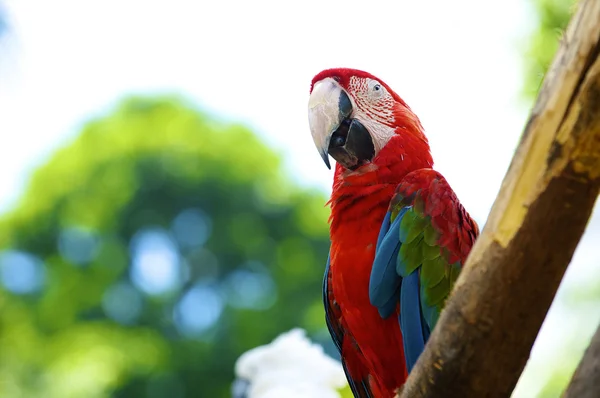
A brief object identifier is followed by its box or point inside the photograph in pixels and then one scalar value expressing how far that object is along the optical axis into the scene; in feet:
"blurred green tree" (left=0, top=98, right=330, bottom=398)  64.85
